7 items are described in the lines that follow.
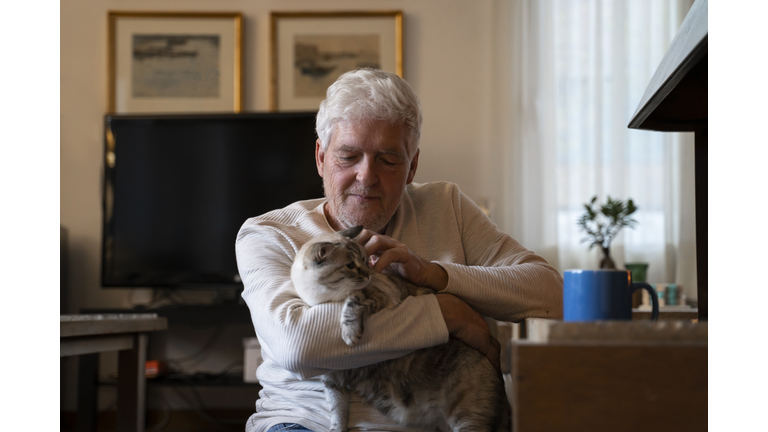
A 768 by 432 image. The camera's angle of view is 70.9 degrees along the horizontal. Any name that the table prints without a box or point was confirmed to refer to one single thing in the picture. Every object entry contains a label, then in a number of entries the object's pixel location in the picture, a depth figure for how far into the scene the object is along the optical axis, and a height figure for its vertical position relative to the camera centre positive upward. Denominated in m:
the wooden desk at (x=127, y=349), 1.77 -0.48
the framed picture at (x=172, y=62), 3.13 +0.93
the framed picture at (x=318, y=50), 3.12 +0.98
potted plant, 2.66 -0.02
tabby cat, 0.99 -0.29
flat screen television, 2.85 +0.18
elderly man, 0.90 -0.09
